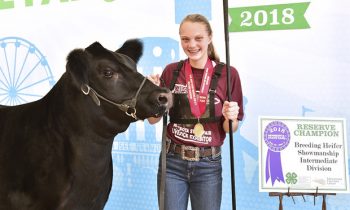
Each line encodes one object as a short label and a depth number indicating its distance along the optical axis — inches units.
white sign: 79.3
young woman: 75.5
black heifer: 69.0
